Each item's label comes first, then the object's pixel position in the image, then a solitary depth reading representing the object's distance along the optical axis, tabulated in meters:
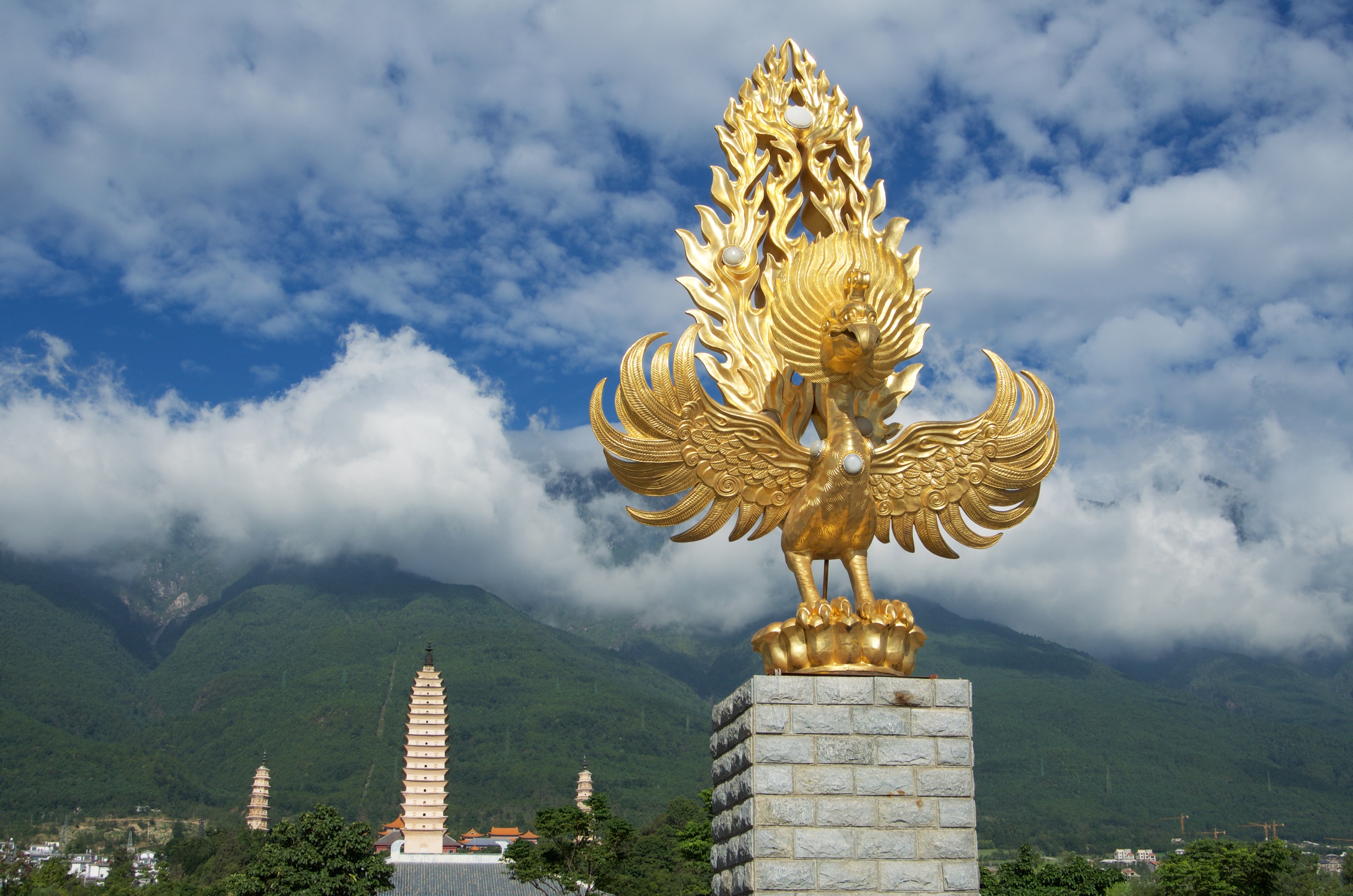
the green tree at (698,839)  31.00
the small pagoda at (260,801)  48.94
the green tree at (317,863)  23.84
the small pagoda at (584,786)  46.88
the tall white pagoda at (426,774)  38.53
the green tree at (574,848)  27.94
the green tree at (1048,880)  30.30
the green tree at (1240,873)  26.02
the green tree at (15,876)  29.09
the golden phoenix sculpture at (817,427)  7.81
